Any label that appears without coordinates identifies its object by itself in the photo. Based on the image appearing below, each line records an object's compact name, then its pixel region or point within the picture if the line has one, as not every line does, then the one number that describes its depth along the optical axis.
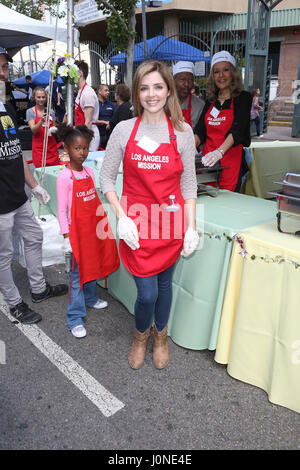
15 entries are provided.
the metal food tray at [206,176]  2.75
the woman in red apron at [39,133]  4.84
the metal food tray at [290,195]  1.89
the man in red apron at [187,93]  3.58
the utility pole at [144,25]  7.33
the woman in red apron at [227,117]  2.96
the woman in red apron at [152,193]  1.91
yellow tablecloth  1.90
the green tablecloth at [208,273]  2.24
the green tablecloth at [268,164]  5.00
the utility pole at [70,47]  3.49
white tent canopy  4.59
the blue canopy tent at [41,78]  13.64
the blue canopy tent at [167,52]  11.41
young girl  2.53
